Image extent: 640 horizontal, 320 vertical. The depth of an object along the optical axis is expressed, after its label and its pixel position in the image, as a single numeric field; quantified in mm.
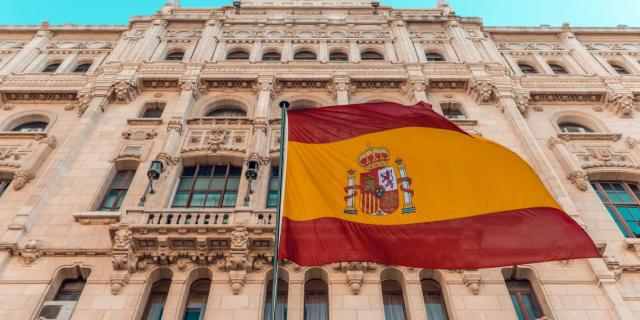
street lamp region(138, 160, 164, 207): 15820
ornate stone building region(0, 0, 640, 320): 13094
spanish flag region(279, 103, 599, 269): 10938
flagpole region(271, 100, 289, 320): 8953
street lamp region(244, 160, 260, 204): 16250
